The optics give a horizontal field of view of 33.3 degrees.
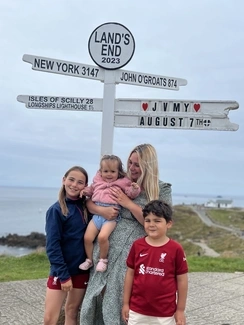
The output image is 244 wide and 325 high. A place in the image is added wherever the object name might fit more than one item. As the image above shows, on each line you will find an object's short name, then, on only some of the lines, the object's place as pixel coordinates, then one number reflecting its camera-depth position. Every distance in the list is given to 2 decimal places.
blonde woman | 3.04
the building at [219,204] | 123.12
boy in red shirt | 2.74
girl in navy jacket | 3.11
